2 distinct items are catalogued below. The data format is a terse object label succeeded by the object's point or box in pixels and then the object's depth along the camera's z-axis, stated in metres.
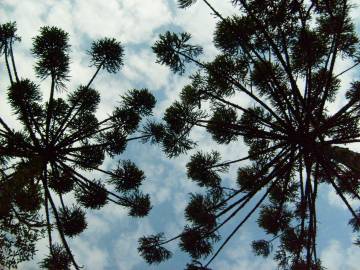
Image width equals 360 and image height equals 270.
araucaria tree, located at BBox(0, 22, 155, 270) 4.77
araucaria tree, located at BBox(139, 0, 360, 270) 6.39
